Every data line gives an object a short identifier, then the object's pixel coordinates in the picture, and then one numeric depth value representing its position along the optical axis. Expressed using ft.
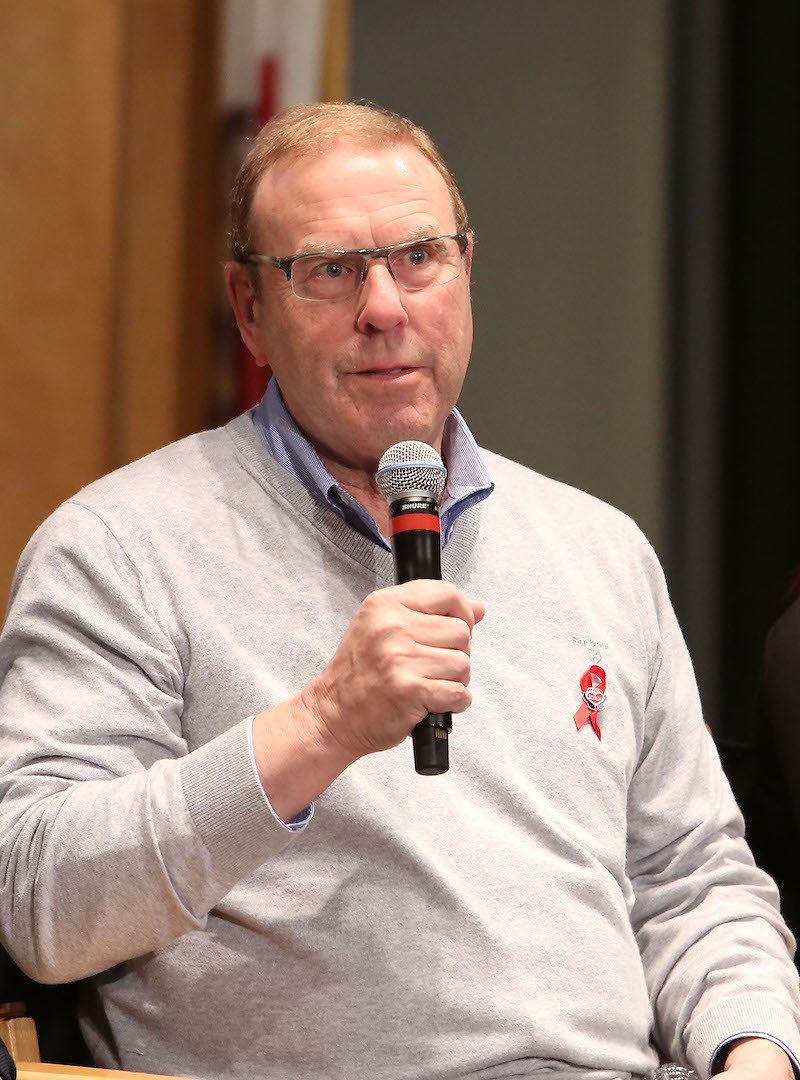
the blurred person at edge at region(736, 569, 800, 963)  15.84
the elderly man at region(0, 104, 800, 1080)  14.51
